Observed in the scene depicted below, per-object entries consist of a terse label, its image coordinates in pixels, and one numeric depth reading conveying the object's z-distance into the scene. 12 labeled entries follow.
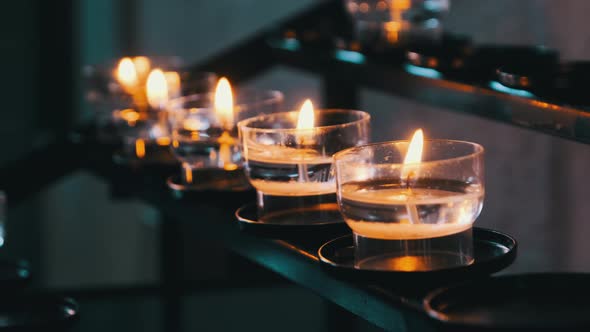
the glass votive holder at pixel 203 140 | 0.79
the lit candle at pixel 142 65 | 1.12
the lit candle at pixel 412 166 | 0.60
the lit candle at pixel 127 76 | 1.03
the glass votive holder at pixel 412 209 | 0.60
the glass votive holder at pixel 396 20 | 1.04
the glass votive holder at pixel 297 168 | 0.67
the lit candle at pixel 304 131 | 0.67
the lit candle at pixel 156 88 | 0.94
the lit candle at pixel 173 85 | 1.00
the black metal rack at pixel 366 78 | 0.70
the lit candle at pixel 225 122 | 0.79
